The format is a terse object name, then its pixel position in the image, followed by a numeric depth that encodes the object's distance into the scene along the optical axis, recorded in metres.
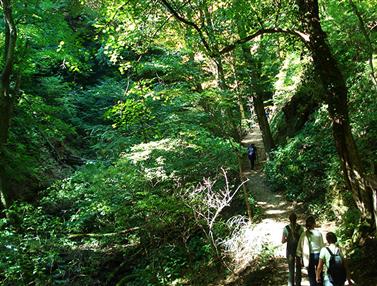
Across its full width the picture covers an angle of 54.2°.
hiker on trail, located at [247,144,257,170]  18.45
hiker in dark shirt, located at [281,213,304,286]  6.73
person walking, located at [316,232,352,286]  5.33
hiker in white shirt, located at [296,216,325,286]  6.14
